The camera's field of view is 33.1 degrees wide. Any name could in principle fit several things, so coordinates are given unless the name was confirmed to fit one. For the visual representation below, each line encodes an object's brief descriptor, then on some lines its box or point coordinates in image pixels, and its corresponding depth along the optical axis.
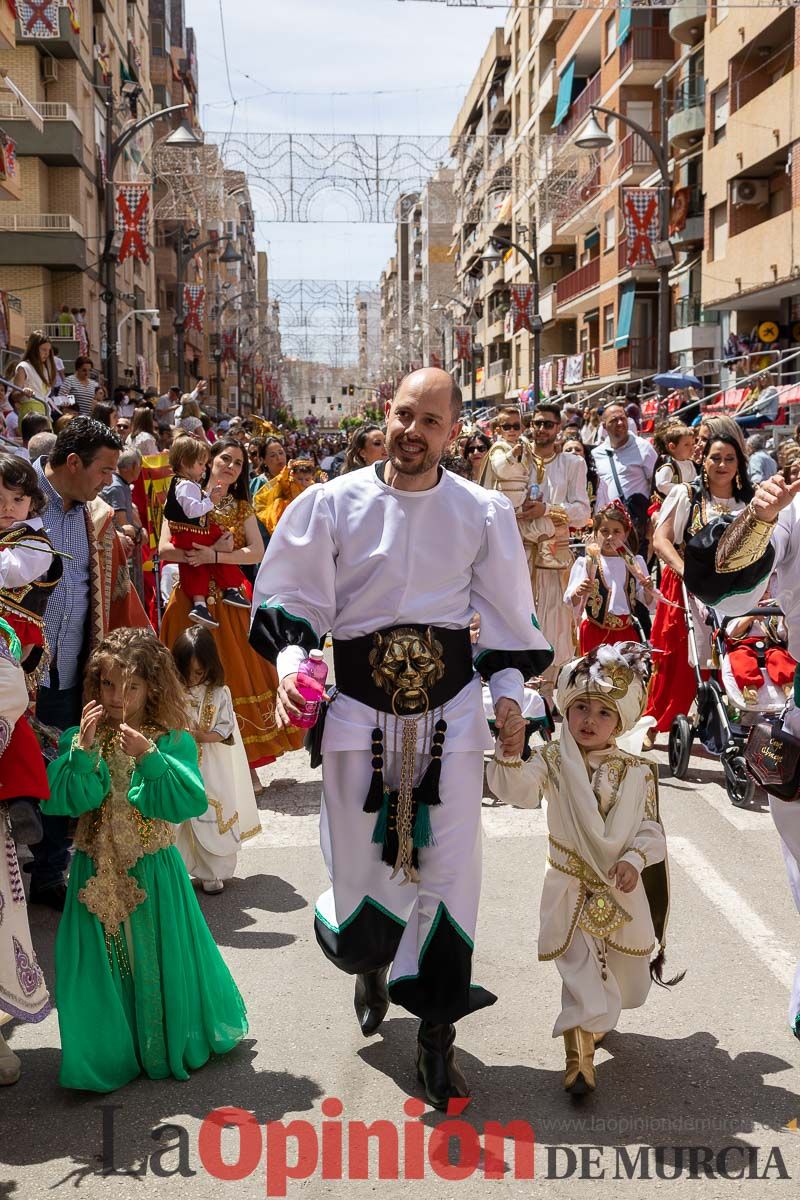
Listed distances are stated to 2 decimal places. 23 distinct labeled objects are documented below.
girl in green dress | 4.31
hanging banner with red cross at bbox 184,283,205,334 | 40.91
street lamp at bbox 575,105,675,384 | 20.11
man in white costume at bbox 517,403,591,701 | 9.74
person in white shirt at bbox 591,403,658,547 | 13.25
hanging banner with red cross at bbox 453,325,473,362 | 58.38
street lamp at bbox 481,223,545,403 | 33.25
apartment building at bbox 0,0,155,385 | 37.12
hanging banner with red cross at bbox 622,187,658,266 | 26.31
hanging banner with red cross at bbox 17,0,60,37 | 25.55
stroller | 7.55
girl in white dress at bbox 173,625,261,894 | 6.41
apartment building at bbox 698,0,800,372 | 26.30
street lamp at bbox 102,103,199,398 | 19.77
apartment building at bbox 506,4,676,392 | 39.03
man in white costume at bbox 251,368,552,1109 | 4.29
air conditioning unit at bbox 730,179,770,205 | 29.78
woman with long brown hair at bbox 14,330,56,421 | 15.86
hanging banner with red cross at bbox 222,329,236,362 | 73.50
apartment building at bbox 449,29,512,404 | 61.62
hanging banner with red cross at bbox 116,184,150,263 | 25.78
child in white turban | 4.36
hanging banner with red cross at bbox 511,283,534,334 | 38.97
